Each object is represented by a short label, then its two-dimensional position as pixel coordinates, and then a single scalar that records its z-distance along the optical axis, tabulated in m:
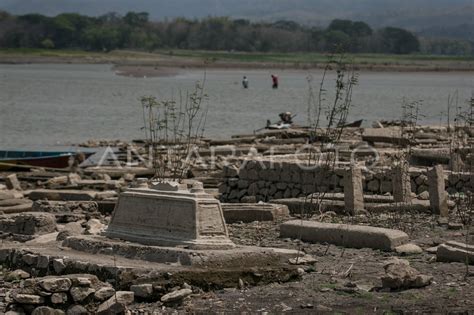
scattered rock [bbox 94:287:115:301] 10.70
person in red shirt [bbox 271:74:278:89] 79.01
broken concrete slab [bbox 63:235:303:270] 11.53
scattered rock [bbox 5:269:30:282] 11.90
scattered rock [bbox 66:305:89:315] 10.56
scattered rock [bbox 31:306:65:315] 10.51
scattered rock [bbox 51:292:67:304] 10.62
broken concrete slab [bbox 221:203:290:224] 16.12
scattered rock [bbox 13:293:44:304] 10.59
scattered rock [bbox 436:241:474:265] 12.39
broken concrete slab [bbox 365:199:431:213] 16.14
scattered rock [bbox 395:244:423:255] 13.05
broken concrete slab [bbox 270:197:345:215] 16.48
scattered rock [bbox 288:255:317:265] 12.11
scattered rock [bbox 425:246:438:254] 13.16
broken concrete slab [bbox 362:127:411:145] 26.39
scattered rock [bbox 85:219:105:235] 13.85
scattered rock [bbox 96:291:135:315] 10.52
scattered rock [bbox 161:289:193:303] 10.85
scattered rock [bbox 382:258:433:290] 11.19
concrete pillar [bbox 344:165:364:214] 16.30
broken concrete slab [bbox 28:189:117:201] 20.08
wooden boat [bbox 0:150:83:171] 27.00
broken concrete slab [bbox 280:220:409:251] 13.23
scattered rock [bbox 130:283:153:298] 11.02
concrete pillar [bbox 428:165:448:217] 15.99
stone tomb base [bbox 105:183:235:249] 11.89
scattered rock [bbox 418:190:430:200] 17.08
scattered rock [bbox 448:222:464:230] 14.86
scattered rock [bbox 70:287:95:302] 10.65
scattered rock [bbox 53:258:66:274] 11.73
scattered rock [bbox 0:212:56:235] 14.40
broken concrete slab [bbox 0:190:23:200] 19.64
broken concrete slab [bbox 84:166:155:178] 25.33
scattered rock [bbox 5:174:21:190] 22.83
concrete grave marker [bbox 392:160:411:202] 16.44
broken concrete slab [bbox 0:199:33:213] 18.08
